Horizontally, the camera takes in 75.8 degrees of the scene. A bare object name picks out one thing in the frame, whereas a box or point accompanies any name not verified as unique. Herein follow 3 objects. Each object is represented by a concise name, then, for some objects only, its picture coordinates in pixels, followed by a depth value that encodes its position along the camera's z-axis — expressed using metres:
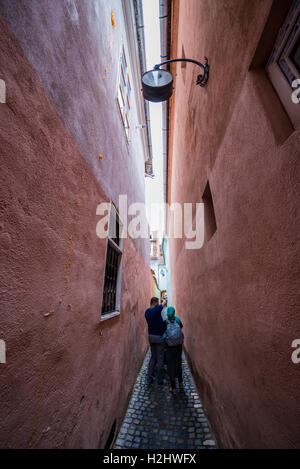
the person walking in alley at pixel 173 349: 4.29
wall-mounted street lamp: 3.21
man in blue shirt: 4.66
